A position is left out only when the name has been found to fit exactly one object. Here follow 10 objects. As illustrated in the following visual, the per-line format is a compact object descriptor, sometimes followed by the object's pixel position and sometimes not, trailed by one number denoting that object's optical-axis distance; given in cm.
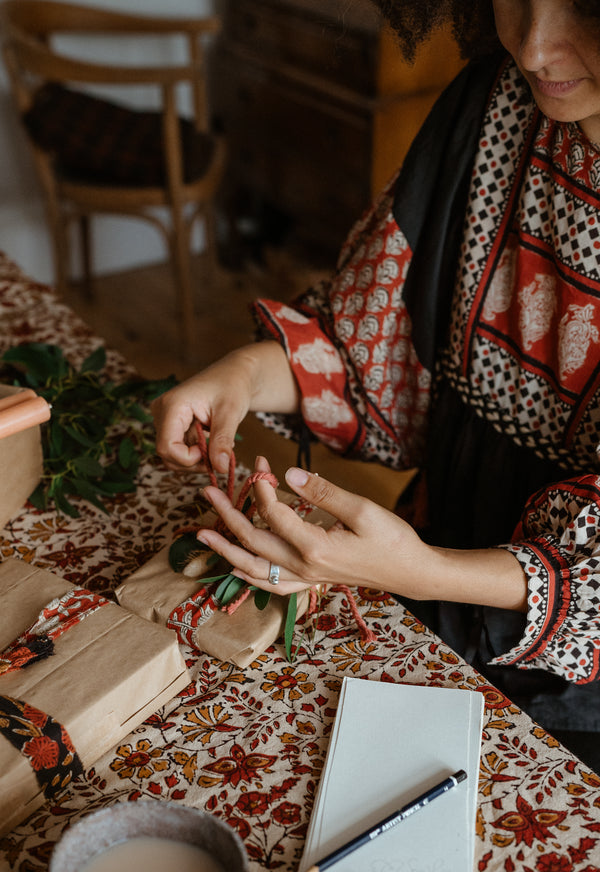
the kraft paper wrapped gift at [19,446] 75
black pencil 55
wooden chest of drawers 253
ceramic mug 49
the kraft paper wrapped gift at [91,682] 58
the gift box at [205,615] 69
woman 75
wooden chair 256
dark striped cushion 258
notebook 56
